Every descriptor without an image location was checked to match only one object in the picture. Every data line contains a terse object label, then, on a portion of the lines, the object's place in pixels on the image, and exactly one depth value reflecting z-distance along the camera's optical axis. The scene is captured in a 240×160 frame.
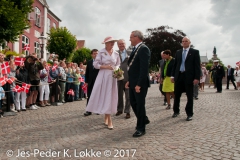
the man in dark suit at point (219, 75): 16.50
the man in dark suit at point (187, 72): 6.58
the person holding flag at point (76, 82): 12.78
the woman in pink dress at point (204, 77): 18.31
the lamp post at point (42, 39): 18.24
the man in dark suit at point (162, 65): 9.39
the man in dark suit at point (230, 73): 20.53
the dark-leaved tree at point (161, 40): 50.22
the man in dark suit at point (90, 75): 7.79
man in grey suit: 7.48
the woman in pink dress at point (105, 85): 5.87
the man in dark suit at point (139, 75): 4.87
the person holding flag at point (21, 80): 8.83
